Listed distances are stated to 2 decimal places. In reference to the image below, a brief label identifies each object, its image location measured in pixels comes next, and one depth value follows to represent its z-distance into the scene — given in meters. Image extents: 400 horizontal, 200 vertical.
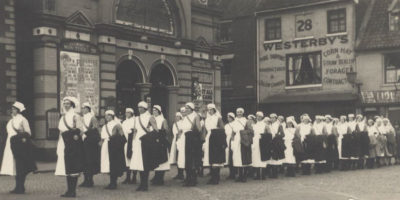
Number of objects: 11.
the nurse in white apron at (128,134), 13.63
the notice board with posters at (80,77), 19.80
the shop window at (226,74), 36.09
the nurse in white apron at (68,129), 11.16
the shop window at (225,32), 36.12
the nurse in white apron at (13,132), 11.87
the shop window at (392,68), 29.80
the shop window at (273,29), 34.31
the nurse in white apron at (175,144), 15.09
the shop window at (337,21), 31.94
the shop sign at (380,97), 29.42
